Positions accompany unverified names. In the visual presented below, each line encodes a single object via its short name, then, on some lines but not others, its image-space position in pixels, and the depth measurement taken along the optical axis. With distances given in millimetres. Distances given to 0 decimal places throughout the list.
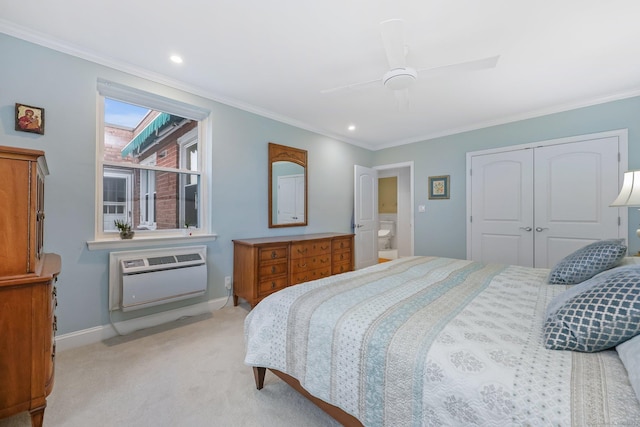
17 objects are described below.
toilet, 7066
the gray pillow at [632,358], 712
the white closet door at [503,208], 3547
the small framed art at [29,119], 1974
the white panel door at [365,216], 4703
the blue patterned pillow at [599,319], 867
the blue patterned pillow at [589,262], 1633
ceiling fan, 1641
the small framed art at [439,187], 4266
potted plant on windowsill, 2438
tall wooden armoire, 1177
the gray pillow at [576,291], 1102
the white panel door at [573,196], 3031
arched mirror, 3588
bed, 765
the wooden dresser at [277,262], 2904
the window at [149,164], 2461
